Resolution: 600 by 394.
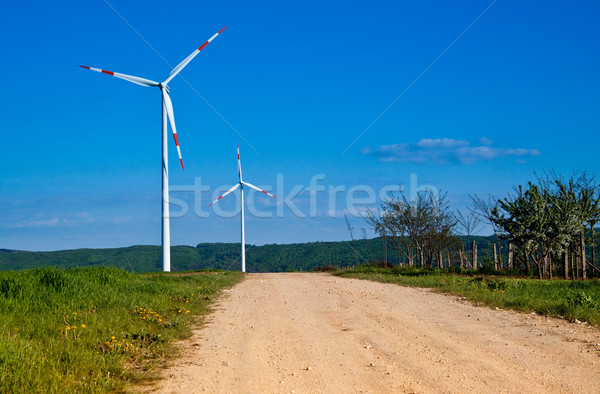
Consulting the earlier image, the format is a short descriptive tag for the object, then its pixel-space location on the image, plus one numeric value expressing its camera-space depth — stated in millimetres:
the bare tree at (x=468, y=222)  34188
